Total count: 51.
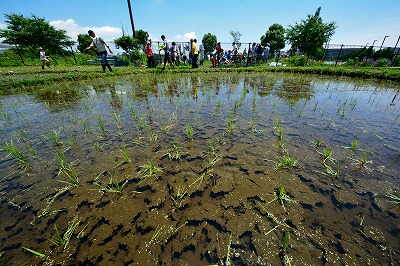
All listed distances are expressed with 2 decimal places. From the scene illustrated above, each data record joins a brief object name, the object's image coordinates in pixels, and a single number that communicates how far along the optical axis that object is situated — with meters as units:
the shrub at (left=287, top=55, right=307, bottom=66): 15.13
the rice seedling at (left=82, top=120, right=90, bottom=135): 3.17
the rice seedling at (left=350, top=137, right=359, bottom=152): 2.48
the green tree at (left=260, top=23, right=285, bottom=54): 35.04
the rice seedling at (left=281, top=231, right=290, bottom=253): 1.22
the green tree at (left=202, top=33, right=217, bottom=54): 39.91
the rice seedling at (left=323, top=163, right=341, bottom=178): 2.03
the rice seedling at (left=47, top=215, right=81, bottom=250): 1.35
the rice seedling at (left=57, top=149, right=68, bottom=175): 2.16
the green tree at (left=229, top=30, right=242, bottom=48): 42.08
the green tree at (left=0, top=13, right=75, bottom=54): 19.45
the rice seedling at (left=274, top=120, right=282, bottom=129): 3.24
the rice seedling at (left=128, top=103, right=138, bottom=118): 3.88
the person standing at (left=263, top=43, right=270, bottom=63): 18.56
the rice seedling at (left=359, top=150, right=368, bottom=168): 2.21
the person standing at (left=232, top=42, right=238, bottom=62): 17.57
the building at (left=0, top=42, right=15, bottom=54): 21.43
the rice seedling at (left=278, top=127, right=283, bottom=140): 2.80
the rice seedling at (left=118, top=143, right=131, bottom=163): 2.30
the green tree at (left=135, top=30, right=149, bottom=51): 20.95
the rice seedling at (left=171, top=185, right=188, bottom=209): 1.71
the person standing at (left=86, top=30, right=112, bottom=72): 8.51
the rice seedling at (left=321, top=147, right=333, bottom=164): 2.28
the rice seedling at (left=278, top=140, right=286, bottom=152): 2.55
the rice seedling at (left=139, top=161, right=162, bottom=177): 2.11
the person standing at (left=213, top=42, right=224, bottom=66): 14.71
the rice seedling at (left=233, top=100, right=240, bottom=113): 4.16
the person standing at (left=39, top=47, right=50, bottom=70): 13.18
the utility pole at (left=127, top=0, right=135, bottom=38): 15.63
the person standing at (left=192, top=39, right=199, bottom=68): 11.65
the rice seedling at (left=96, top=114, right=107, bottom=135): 3.08
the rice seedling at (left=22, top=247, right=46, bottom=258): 1.21
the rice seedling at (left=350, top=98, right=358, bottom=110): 4.30
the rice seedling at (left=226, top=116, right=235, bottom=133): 3.12
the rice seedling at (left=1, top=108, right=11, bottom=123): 3.79
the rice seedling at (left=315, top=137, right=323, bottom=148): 2.62
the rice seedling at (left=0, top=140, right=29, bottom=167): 2.32
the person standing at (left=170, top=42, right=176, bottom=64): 13.73
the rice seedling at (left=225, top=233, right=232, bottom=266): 1.21
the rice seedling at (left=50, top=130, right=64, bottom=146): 2.76
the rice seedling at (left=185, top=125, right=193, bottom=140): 2.83
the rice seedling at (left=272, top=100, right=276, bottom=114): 4.08
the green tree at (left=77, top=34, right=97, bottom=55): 34.98
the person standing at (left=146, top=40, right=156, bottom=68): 12.30
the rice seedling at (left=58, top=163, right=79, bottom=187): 1.95
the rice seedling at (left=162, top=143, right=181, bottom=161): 2.39
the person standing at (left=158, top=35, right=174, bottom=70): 10.47
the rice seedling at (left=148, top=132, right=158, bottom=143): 2.87
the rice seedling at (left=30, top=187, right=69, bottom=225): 1.56
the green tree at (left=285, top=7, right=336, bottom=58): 18.53
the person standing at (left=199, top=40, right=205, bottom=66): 15.25
